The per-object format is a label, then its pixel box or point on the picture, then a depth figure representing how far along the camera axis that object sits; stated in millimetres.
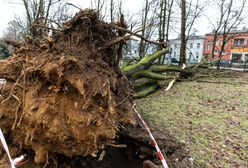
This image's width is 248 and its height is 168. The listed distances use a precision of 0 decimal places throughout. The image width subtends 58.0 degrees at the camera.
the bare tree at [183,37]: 12070
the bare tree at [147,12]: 17062
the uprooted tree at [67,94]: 2680
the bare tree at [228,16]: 16469
